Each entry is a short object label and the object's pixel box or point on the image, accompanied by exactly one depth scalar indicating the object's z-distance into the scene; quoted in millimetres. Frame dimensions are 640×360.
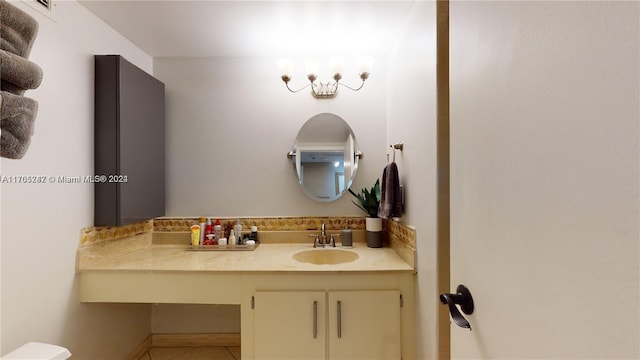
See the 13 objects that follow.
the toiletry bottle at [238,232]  2068
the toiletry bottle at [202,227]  2082
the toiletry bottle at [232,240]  2035
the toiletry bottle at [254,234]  2097
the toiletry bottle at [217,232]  2076
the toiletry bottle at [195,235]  2049
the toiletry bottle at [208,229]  2096
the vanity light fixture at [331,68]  1978
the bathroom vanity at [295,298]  1515
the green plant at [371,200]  2049
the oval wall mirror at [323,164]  2180
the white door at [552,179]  315
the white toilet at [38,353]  1115
